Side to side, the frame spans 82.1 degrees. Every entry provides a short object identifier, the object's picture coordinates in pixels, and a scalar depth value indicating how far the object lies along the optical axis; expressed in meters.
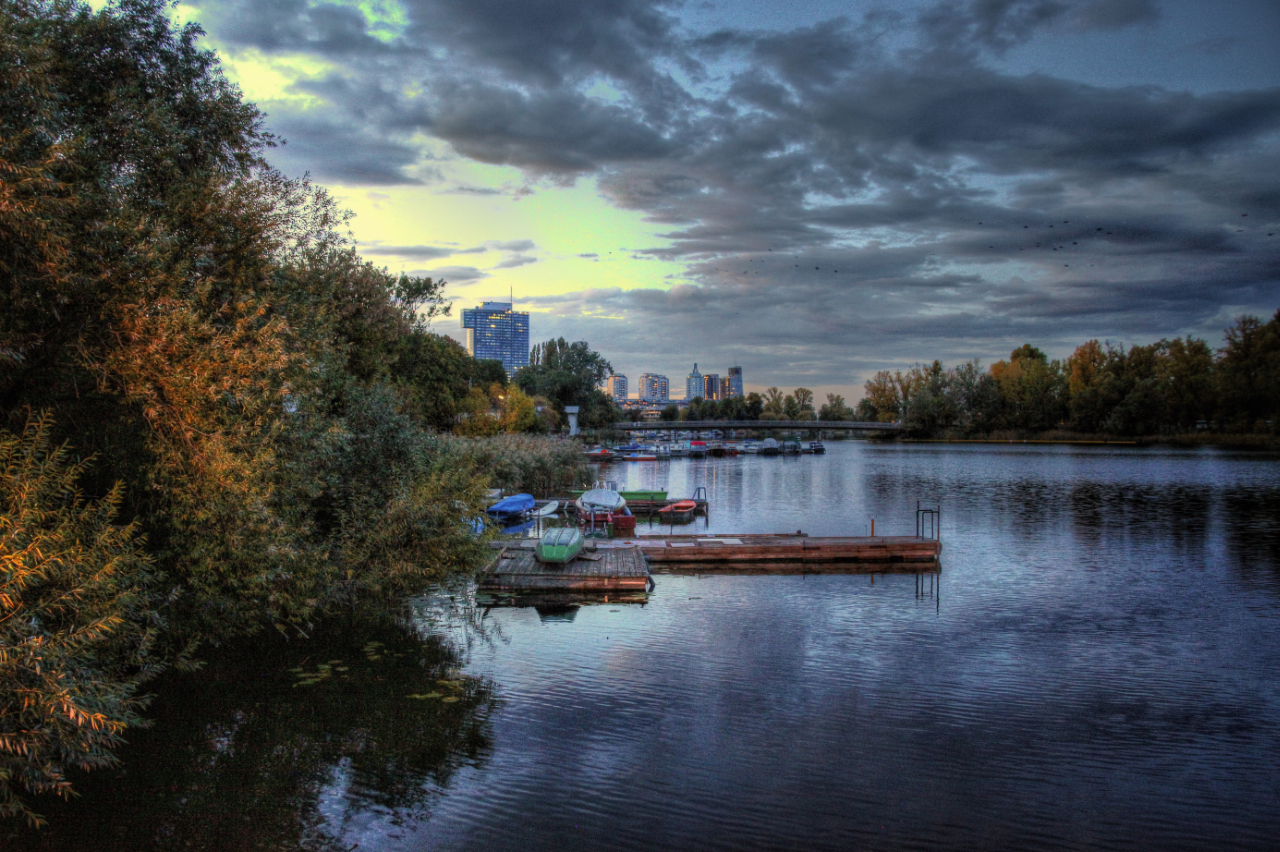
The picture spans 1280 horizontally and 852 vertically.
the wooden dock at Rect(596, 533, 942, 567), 30.06
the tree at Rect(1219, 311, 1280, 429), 120.06
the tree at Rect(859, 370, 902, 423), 196.00
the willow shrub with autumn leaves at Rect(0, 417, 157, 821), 8.22
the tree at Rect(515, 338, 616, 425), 121.06
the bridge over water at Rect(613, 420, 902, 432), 166.75
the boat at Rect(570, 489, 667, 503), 48.22
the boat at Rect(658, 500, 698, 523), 44.91
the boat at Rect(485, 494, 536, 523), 39.03
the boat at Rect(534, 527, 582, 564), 26.17
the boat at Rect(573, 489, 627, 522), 37.19
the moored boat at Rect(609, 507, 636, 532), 38.16
